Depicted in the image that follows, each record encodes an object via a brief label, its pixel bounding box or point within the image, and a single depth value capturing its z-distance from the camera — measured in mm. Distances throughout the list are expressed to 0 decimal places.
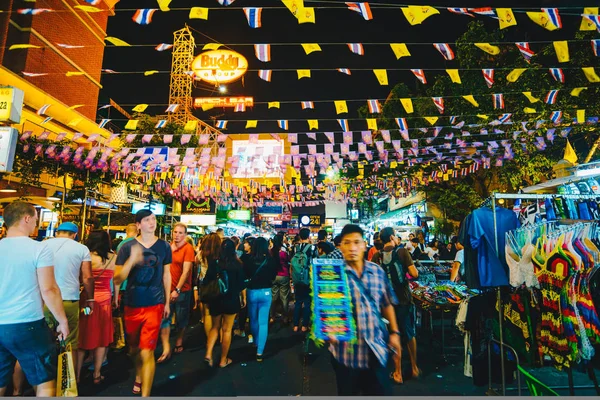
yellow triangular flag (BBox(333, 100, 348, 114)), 9422
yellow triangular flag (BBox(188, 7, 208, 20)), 6025
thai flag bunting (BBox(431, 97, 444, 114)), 10283
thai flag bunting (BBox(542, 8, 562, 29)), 5952
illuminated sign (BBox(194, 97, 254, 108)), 36294
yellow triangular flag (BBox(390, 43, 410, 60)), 6777
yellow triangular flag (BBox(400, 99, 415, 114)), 9452
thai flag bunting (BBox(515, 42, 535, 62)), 7352
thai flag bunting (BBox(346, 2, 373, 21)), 5898
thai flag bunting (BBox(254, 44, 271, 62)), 7520
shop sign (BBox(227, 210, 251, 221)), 27719
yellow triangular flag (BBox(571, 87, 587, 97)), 10272
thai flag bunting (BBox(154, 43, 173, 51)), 7561
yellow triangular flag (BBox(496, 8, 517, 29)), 5933
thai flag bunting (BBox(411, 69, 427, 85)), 8356
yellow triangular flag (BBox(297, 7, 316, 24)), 5871
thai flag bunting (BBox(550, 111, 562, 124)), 10595
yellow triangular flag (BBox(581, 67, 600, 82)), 7982
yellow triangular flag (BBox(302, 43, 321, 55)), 6770
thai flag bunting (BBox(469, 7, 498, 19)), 5991
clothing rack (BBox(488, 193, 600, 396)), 3876
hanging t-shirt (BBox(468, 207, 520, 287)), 4148
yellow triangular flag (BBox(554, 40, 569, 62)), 6801
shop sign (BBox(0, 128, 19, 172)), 7645
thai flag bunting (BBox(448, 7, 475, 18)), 5832
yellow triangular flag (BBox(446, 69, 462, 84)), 8101
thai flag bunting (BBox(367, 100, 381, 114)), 9992
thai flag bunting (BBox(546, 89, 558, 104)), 9852
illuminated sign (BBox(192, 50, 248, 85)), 20656
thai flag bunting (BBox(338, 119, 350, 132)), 11094
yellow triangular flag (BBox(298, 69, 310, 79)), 8078
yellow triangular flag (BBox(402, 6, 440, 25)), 5841
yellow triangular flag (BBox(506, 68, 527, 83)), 8377
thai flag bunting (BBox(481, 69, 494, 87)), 8548
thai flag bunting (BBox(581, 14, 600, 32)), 6000
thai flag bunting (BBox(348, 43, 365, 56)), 7141
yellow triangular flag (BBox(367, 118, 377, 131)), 12383
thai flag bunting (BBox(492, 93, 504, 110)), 10992
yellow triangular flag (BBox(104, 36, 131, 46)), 6559
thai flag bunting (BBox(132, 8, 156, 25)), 6207
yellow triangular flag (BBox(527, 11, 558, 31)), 5935
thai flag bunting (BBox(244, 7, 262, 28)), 6191
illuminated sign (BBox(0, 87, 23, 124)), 8219
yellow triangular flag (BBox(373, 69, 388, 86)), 7962
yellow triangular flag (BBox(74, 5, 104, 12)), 5830
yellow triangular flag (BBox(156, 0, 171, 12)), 5637
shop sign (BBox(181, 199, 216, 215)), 19391
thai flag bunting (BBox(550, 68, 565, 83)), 8184
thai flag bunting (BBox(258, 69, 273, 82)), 8758
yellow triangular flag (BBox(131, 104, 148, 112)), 9762
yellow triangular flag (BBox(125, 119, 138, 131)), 12188
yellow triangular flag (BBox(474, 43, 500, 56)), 7109
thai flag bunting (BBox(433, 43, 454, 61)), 7355
